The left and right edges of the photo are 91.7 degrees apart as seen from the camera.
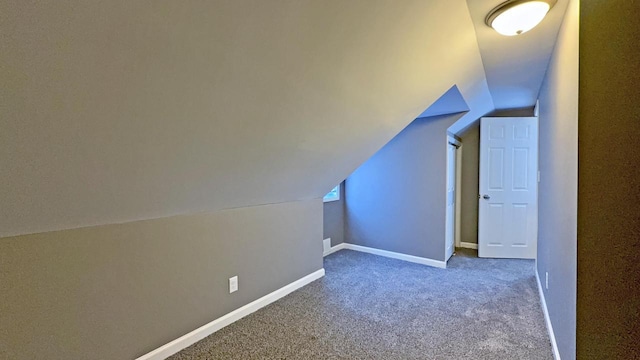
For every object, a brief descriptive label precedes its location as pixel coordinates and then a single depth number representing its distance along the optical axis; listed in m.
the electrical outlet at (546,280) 2.49
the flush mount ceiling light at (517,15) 1.62
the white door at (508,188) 4.15
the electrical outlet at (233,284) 2.54
